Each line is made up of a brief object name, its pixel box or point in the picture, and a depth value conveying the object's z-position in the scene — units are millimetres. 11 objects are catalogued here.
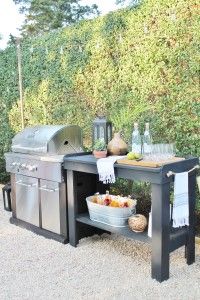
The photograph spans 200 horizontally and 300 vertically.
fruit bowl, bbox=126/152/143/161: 2887
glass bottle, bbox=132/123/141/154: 3111
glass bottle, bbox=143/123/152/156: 3063
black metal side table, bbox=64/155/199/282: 2660
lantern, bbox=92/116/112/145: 3408
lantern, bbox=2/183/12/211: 4500
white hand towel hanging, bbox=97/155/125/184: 2910
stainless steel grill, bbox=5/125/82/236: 3479
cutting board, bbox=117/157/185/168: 2656
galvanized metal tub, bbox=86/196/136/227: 3123
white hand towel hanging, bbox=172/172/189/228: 2729
